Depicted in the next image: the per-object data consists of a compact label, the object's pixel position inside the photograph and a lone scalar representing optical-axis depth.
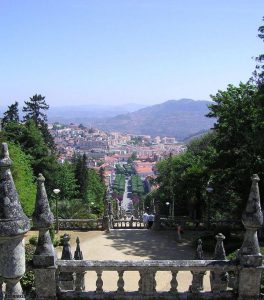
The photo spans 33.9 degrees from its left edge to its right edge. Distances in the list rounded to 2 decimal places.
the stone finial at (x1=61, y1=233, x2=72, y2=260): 12.01
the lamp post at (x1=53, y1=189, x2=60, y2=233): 26.29
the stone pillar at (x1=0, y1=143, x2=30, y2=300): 6.70
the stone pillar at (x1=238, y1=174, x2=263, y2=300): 9.05
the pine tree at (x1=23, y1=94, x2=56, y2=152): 62.16
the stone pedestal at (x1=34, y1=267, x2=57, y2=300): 9.09
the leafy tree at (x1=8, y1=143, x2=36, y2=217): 29.53
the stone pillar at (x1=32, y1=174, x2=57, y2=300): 8.97
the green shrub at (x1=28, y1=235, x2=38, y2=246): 19.48
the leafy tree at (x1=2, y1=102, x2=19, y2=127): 58.53
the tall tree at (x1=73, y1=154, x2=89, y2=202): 61.91
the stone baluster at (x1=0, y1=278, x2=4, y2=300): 8.22
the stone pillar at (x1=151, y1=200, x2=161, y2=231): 27.02
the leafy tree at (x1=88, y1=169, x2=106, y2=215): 70.18
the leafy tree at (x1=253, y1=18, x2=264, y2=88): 21.38
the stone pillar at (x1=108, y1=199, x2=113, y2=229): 28.81
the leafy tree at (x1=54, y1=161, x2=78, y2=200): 51.72
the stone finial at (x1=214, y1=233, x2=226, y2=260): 11.29
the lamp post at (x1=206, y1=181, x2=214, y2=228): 25.56
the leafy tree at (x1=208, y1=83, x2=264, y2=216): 23.98
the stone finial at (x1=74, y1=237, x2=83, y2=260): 13.31
